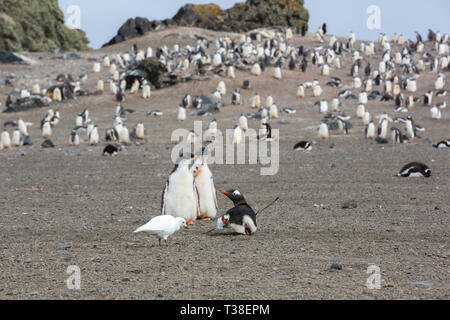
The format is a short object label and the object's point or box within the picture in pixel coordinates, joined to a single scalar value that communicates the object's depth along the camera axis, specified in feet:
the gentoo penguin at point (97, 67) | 107.34
